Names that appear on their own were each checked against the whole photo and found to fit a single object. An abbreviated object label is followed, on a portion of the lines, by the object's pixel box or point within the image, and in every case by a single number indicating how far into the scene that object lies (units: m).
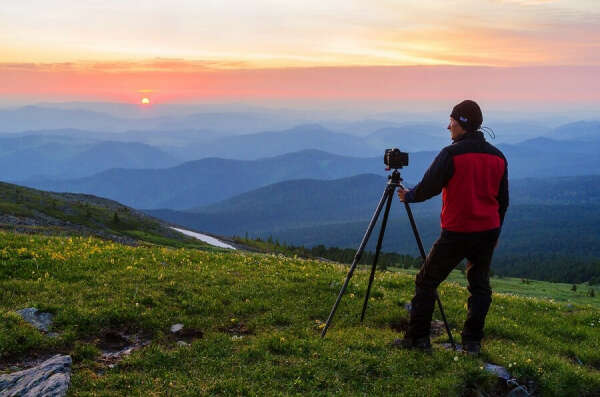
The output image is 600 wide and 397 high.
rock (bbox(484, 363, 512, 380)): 10.10
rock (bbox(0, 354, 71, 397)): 8.12
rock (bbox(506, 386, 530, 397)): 9.93
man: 9.55
